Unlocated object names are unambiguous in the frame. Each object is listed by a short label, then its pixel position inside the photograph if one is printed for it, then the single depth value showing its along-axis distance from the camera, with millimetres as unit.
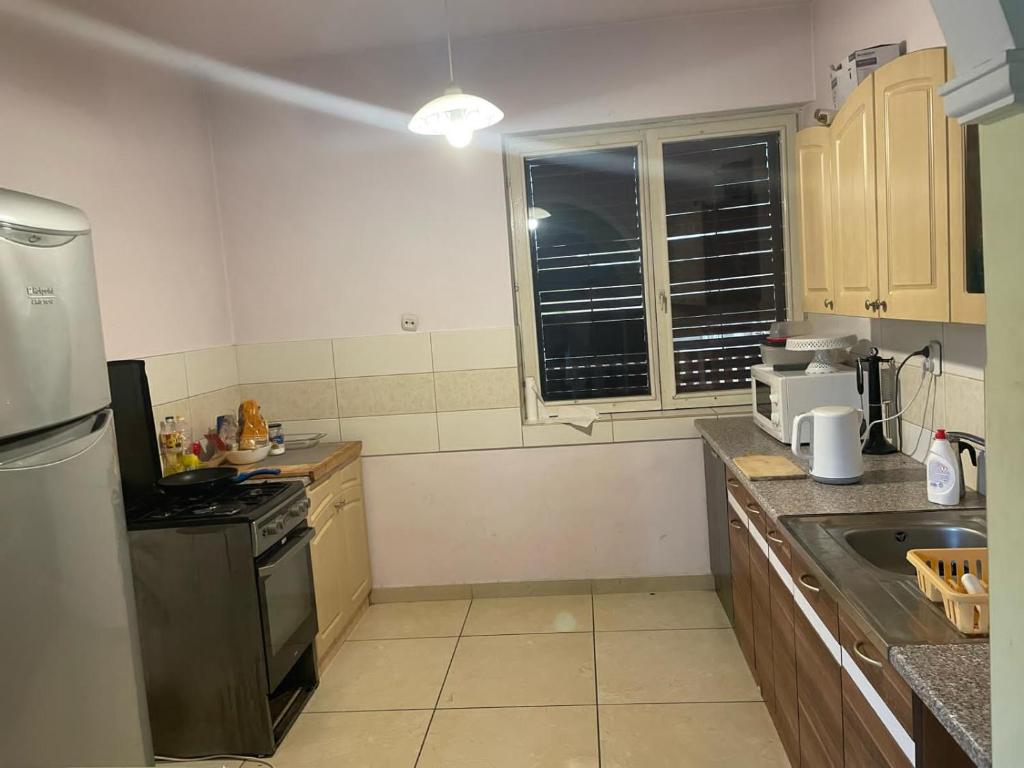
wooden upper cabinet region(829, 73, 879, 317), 2223
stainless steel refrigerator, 1553
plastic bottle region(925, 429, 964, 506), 2068
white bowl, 3344
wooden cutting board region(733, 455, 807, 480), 2502
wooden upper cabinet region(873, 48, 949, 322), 1816
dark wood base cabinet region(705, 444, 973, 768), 1341
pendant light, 2533
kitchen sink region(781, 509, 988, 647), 1389
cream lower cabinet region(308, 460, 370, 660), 3197
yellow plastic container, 1334
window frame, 3650
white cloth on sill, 3809
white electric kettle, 2352
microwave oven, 2883
